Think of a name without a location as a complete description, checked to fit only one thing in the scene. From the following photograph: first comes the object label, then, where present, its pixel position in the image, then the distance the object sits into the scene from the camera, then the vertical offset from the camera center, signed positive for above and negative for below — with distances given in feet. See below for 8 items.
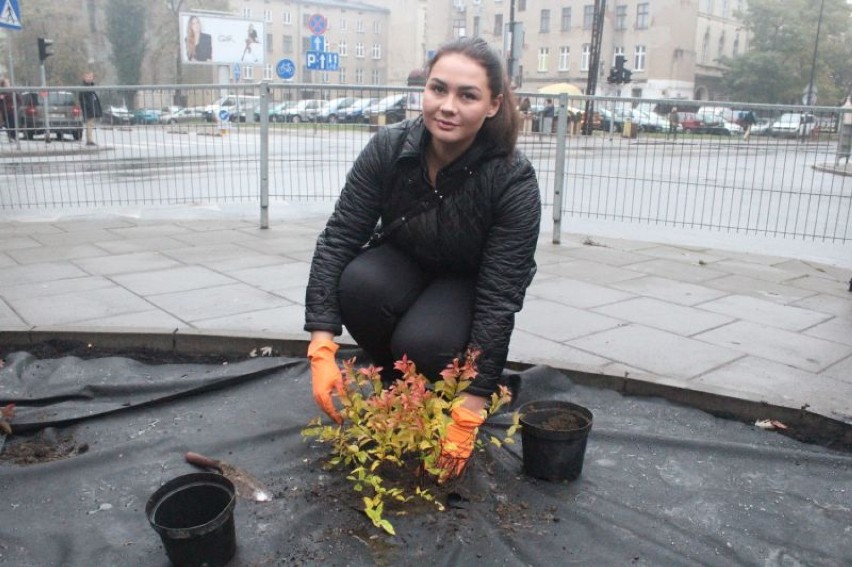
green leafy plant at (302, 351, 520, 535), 7.73 -3.35
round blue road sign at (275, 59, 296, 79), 88.17 +1.86
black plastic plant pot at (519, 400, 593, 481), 8.62 -3.71
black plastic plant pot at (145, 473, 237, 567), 6.69 -3.76
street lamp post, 162.30 +0.61
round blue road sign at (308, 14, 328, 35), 73.87 +5.67
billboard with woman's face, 104.42 +5.67
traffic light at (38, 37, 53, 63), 71.97 +2.78
